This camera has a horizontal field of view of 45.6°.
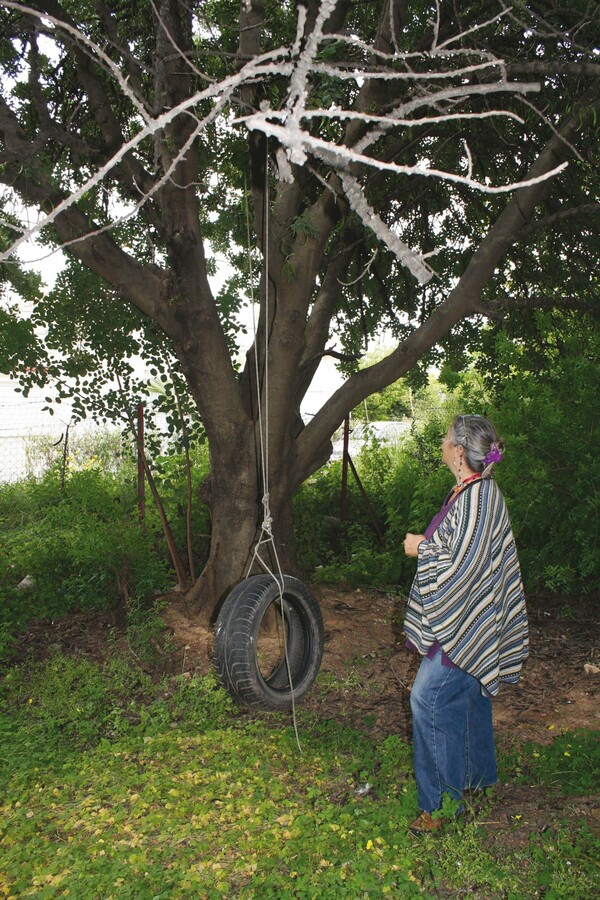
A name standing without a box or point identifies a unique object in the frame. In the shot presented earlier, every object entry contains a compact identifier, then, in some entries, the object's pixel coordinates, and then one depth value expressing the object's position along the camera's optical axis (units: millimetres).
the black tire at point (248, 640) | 3854
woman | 3143
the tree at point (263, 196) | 5000
